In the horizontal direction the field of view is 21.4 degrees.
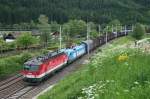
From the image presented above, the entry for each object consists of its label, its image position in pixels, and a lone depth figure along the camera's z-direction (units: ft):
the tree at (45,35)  286.54
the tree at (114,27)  434.38
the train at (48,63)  137.90
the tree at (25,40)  243.58
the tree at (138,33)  312.13
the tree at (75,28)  344.69
